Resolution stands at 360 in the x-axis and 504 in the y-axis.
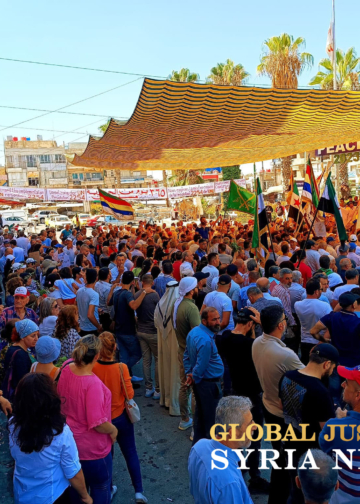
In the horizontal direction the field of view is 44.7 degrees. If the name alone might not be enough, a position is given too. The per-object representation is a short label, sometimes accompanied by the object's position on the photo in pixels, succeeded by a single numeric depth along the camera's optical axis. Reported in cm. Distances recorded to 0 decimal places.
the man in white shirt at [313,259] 800
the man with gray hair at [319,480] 195
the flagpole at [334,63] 2272
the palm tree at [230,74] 3791
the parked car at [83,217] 4071
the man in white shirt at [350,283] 543
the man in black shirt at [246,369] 391
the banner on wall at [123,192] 2056
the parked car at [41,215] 4364
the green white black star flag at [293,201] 1200
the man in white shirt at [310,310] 496
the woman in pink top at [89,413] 307
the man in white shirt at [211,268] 695
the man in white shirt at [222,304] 499
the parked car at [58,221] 3966
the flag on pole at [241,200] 1045
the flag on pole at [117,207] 1518
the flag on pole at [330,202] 859
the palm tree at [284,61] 2572
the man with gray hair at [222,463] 203
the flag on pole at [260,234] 841
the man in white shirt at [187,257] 788
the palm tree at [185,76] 3869
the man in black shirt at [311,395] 297
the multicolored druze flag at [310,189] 1069
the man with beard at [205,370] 406
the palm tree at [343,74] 2709
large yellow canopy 763
